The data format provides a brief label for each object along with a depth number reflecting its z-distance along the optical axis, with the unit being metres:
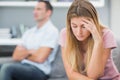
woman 2.02
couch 3.19
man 3.05
